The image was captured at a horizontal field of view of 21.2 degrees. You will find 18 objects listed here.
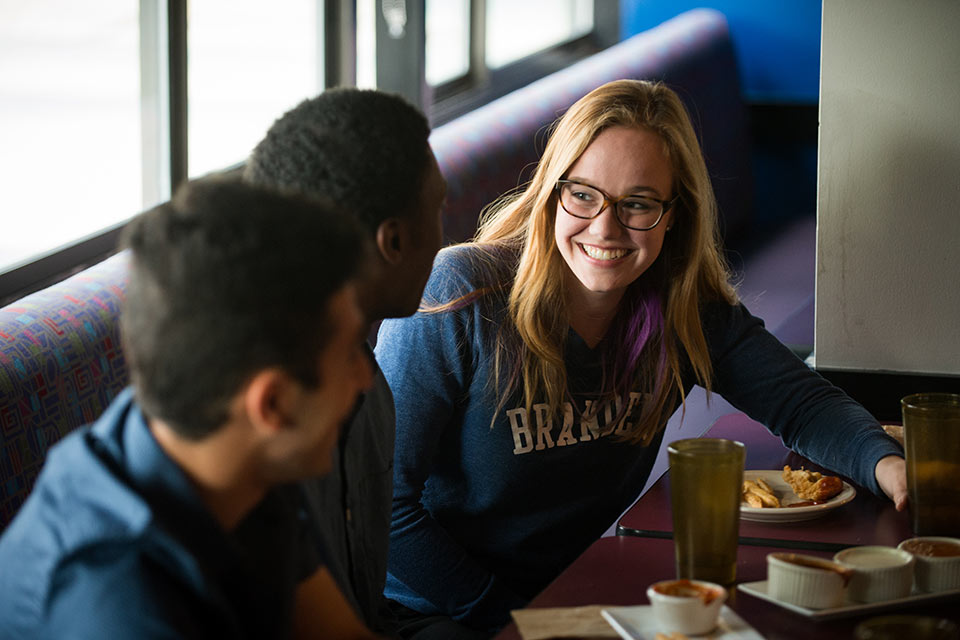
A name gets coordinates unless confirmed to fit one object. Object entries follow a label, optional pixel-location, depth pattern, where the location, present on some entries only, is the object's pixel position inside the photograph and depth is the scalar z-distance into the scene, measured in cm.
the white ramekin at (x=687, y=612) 218
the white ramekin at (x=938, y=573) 228
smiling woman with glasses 271
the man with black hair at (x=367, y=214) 235
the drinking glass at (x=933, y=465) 245
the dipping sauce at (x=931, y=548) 232
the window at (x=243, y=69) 430
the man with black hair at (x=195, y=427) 194
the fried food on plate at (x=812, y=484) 256
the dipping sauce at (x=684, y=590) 220
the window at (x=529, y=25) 658
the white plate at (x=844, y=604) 223
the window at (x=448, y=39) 587
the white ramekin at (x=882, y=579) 225
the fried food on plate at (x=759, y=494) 252
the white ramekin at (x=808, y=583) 223
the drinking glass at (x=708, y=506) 232
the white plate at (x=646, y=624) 219
